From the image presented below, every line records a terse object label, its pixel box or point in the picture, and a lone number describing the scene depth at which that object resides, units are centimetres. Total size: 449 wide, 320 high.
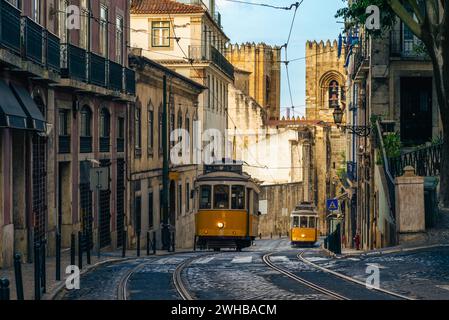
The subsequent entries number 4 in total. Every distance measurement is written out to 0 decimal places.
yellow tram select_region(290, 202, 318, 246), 5478
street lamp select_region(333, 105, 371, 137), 3188
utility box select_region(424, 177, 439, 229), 2291
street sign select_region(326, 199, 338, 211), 4097
